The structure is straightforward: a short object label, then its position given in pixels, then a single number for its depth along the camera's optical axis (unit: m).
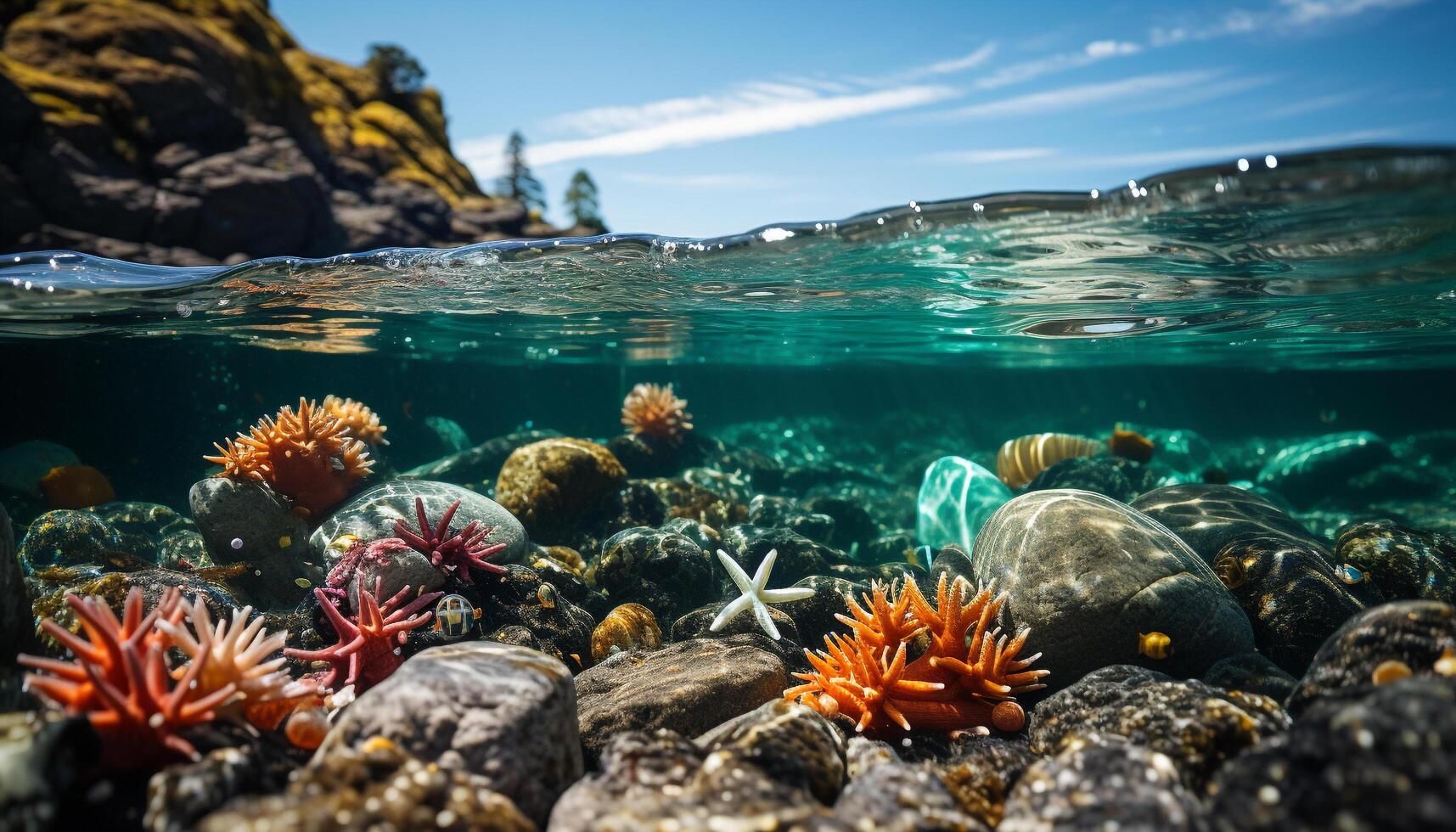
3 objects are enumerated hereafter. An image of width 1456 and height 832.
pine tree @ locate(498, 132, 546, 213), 31.98
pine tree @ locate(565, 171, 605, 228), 34.44
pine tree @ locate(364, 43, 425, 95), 25.09
